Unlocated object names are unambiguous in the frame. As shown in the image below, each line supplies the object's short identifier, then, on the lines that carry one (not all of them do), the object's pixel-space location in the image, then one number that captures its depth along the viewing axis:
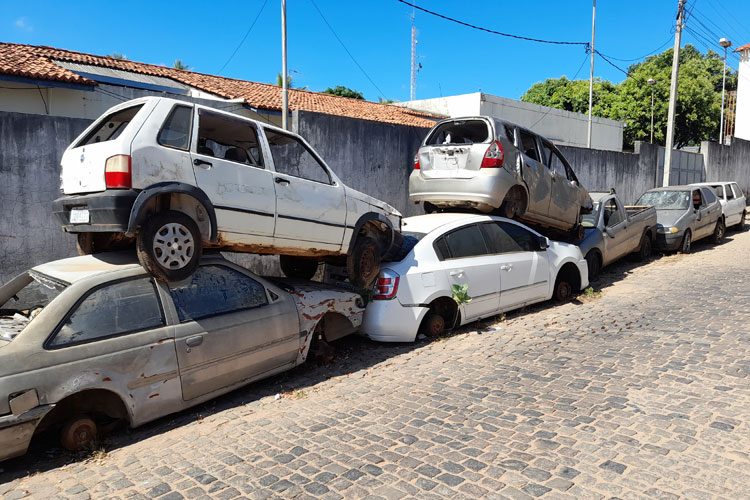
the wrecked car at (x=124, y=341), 3.49
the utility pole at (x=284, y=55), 14.71
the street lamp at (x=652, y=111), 35.81
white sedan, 6.02
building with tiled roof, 15.98
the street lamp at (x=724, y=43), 22.26
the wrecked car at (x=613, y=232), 9.57
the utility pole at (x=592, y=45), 28.97
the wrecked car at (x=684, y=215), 12.23
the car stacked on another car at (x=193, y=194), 4.11
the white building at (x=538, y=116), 27.78
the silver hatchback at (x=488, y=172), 7.52
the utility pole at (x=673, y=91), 16.92
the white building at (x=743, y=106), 44.09
